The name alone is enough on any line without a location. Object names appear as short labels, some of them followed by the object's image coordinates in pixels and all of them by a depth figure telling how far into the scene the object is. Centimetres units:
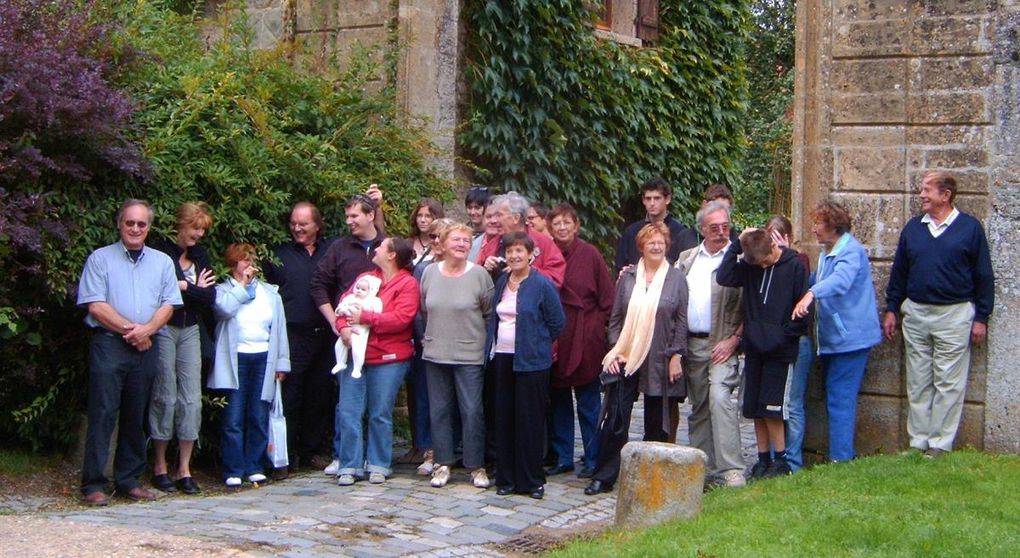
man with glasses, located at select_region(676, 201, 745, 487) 853
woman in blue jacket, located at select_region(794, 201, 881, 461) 858
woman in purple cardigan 898
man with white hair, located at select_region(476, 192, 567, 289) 887
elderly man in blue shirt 782
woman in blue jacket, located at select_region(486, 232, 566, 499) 828
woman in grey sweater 859
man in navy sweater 841
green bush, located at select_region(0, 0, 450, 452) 817
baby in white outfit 873
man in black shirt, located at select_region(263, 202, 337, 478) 916
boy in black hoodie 839
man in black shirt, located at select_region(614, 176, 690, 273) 955
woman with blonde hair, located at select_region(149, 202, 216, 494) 826
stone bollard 696
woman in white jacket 863
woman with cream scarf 849
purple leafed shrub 766
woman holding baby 872
